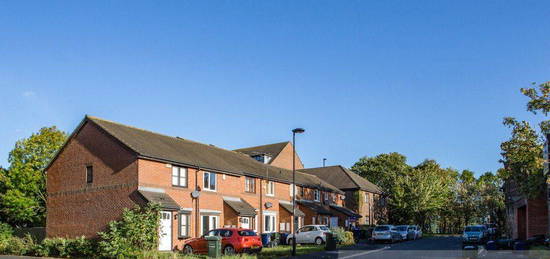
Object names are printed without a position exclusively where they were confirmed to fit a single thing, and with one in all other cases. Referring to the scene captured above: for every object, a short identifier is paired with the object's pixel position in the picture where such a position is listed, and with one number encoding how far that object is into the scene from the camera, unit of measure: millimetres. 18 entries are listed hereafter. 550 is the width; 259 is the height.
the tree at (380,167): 78331
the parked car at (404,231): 44031
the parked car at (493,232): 46584
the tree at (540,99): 23828
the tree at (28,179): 50406
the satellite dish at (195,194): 33016
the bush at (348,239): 38453
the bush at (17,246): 28672
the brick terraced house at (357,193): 60031
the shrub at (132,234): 25328
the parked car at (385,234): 40406
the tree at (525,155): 26297
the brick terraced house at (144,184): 30188
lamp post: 27859
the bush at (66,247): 26781
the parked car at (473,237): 36916
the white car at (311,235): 37228
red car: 27489
